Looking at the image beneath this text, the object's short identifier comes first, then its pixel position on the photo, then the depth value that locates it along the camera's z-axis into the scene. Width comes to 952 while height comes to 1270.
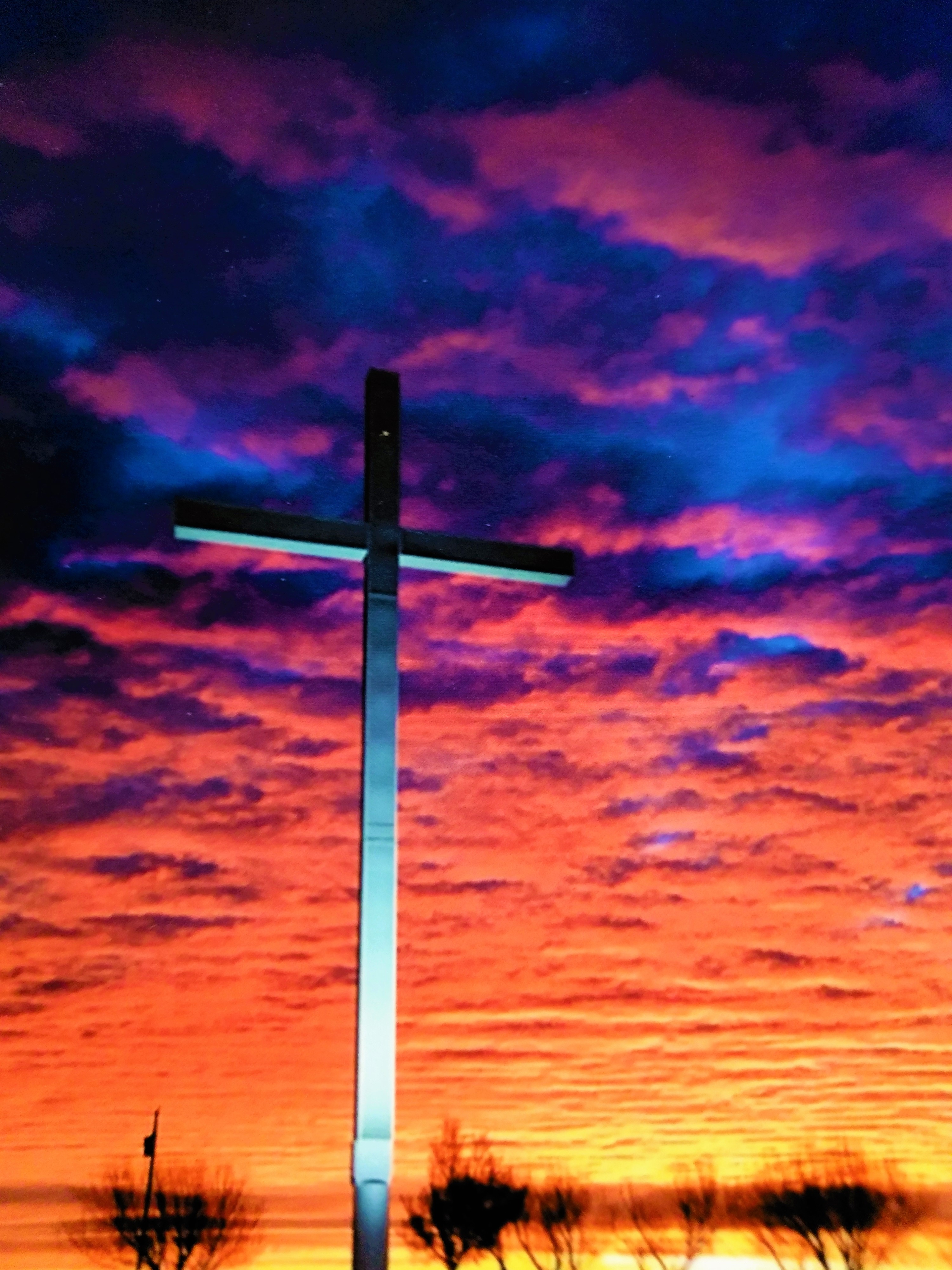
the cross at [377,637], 6.54
